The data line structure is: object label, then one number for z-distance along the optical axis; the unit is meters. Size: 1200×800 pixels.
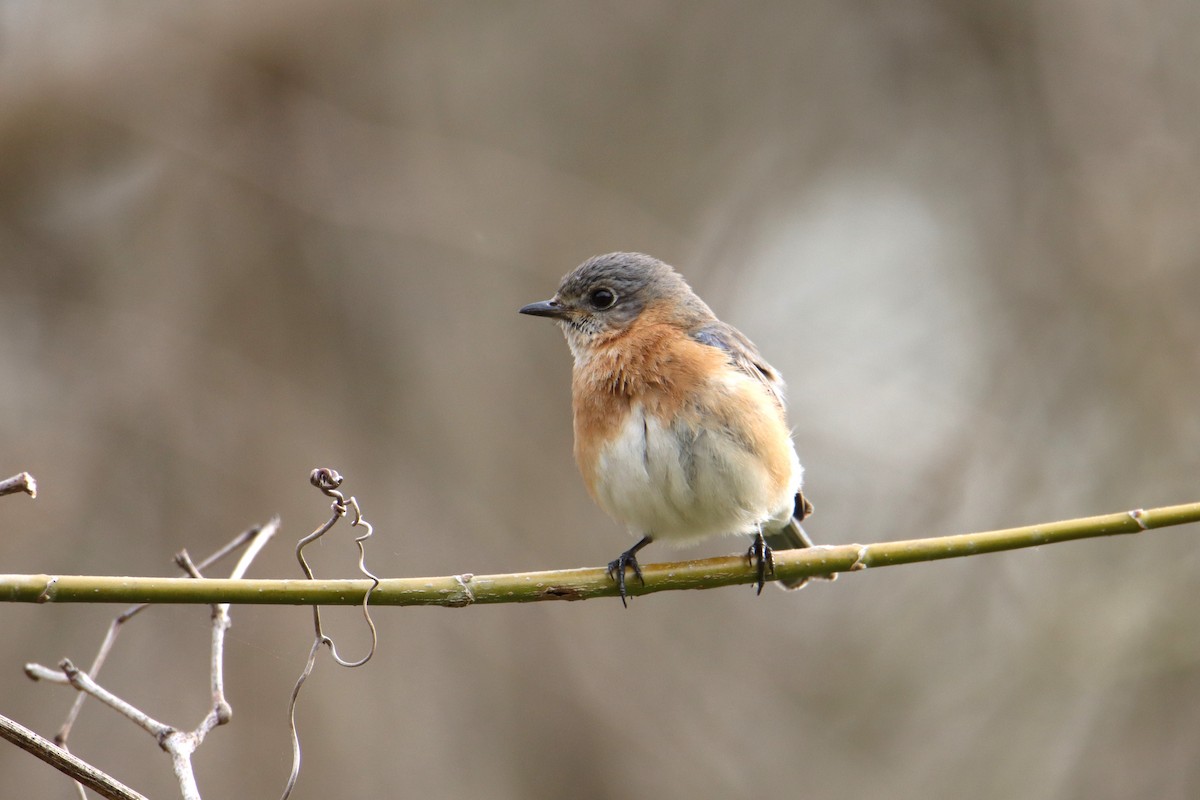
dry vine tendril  4.64
